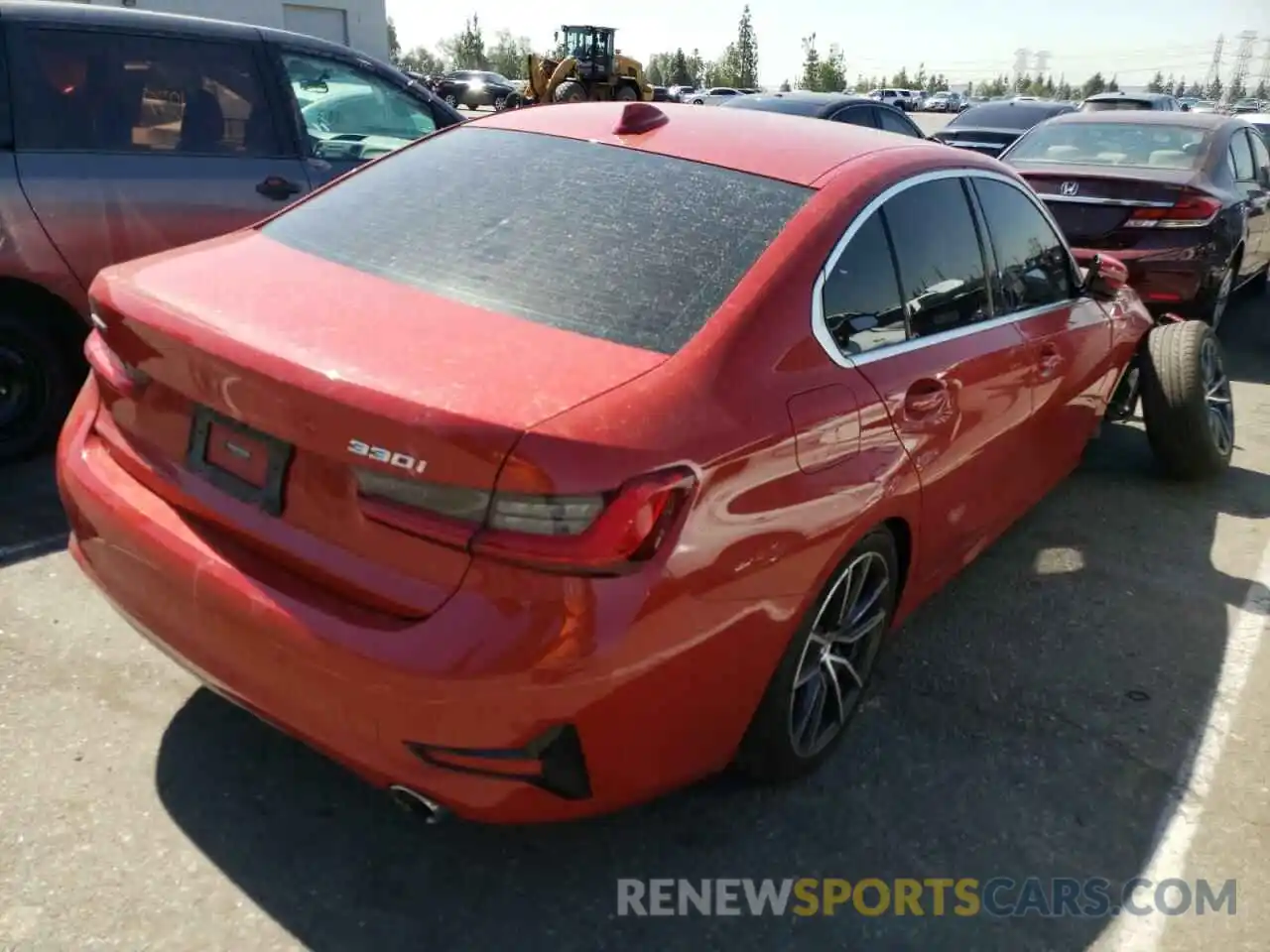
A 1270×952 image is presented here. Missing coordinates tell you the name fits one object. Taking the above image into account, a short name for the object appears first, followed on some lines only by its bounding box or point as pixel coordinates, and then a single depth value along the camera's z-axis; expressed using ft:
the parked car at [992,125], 48.37
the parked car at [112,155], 14.39
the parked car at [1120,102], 55.52
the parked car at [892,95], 211.20
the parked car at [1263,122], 51.89
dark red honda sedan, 22.98
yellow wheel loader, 91.66
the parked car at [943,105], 236.43
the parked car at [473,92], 131.13
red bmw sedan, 6.59
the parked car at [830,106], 37.40
